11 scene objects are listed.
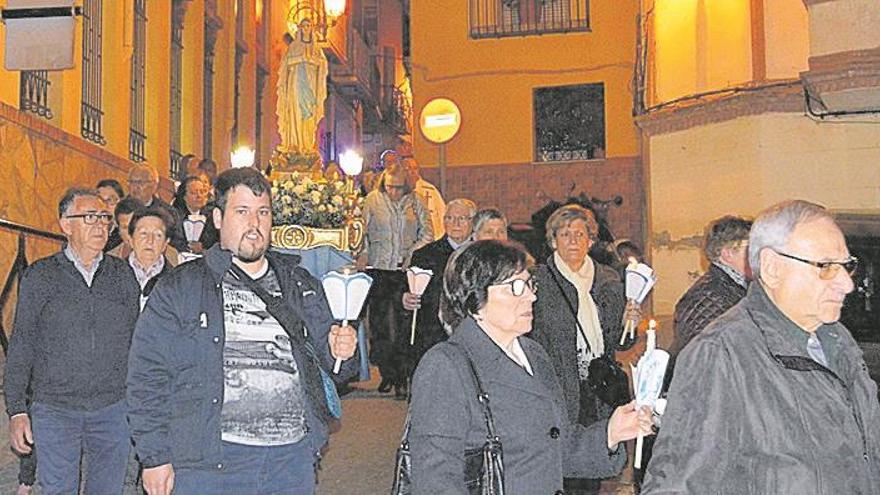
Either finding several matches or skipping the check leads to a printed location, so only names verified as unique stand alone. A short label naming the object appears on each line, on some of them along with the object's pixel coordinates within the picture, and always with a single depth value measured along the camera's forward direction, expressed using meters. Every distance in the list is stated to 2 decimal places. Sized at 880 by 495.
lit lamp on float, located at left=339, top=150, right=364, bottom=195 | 13.62
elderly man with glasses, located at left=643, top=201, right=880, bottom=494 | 3.09
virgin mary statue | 12.67
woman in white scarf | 6.27
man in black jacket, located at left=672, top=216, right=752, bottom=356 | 5.14
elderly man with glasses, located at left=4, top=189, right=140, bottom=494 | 5.44
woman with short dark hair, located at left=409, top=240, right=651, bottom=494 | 3.54
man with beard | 4.17
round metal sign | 19.00
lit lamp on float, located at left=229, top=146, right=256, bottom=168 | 10.85
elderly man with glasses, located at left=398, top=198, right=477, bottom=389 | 8.09
